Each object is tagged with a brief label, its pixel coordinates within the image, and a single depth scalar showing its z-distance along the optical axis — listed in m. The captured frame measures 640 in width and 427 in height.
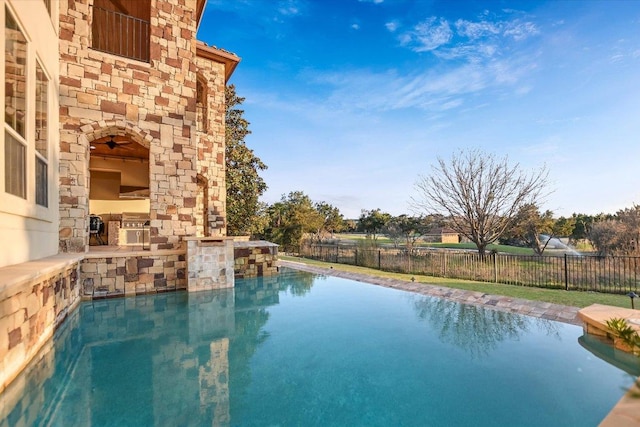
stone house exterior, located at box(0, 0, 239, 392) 3.67
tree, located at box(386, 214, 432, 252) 29.08
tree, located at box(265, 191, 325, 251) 22.30
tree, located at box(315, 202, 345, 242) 38.97
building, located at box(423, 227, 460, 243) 33.09
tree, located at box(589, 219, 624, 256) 12.71
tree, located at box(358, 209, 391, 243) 42.48
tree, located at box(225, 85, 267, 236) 16.48
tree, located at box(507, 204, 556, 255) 15.08
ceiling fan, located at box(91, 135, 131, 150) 10.47
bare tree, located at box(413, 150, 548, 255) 14.98
